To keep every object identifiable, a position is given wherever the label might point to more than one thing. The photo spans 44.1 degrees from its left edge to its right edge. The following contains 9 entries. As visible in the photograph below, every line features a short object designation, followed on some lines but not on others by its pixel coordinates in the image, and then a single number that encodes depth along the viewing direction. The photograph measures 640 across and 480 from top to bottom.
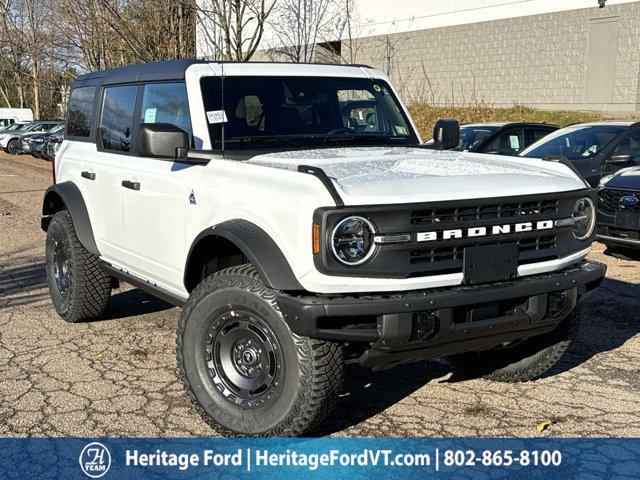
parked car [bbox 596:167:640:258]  8.24
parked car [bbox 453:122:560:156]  12.09
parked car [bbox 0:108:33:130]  55.78
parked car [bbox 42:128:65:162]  27.98
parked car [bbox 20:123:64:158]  30.49
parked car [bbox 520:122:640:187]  9.93
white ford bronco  3.62
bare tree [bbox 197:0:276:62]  18.61
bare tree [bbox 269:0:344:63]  28.70
